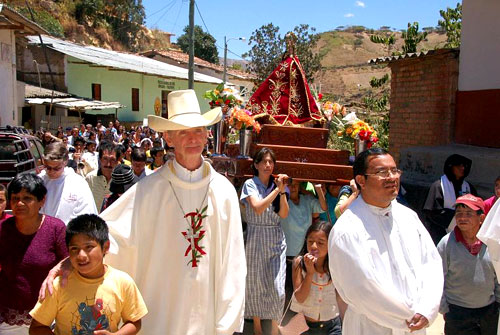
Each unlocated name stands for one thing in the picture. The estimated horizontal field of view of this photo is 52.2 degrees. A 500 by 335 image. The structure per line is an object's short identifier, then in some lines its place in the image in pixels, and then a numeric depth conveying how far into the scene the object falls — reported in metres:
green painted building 23.86
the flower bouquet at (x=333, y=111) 6.38
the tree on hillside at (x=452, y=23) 12.52
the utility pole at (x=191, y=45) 17.14
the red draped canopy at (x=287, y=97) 6.61
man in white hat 3.07
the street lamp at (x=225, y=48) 29.14
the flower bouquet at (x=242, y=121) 5.74
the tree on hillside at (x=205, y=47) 48.78
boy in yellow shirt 2.70
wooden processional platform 5.40
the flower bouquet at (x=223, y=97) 6.18
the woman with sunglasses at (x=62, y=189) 4.11
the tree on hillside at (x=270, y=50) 26.77
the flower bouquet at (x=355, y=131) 5.69
